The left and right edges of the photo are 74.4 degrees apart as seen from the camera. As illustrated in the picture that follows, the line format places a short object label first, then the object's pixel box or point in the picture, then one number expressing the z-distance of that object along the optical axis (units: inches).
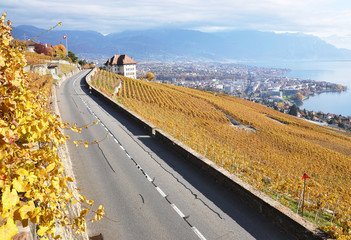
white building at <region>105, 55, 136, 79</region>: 4559.5
